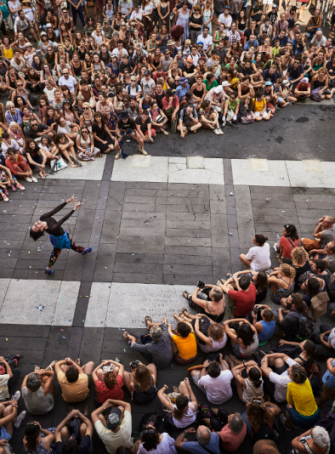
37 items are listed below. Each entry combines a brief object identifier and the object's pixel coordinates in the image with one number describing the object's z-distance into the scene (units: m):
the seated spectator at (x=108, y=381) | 5.11
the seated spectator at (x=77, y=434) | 4.70
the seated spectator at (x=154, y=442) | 4.38
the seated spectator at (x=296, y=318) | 5.87
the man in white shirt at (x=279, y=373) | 5.20
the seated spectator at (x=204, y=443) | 4.43
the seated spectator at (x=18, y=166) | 8.88
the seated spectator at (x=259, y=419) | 4.65
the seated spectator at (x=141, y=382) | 5.13
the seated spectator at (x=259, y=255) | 6.87
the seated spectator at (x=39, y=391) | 5.06
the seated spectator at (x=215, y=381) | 5.20
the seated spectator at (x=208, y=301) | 6.12
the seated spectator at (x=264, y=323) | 5.88
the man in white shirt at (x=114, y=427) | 4.60
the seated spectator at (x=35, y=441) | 4.41
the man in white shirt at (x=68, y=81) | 11.32
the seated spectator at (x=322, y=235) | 7.29
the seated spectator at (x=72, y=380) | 5.20
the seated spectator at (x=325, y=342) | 5.76
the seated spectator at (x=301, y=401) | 4.85
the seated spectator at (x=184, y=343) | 5.65
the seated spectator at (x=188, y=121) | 10.65
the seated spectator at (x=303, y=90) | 12.09
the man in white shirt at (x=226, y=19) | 14.18
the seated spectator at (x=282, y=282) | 6.44
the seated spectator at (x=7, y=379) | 5.34
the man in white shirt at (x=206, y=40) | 13.45
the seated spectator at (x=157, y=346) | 5.59
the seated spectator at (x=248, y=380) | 5.05
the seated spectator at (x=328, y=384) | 5.09
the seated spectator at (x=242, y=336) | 5.53
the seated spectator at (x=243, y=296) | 6.15
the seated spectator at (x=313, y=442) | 4.22
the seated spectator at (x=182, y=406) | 4.76
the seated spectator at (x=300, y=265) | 6.57
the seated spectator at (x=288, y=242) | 7.12
